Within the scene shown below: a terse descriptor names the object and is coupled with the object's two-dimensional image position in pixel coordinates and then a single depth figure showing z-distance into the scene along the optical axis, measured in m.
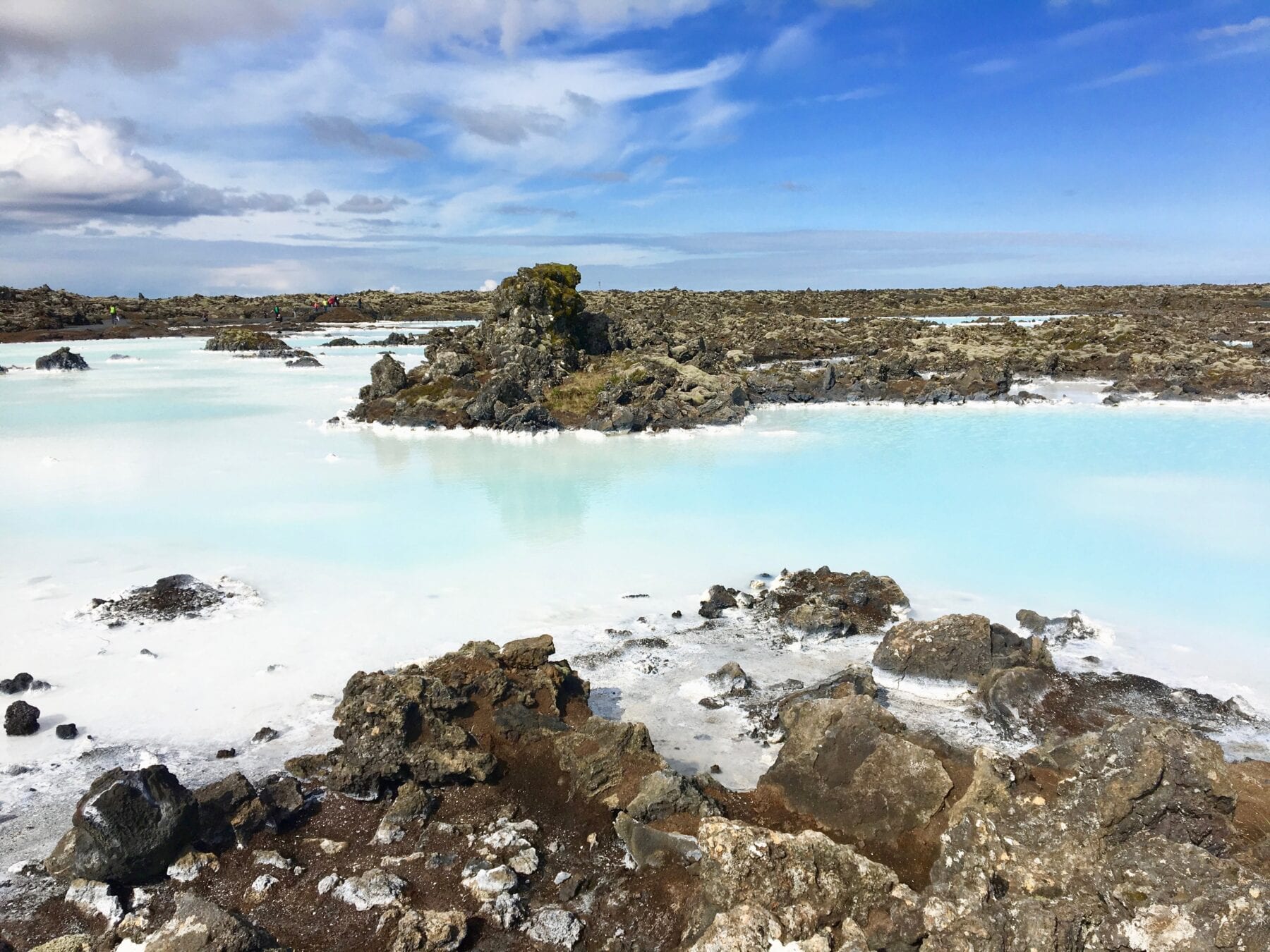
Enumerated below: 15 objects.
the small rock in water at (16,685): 8.60
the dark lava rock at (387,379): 27.98
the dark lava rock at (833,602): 10.23
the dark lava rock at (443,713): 6.93
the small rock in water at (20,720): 7.81
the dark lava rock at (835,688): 8.12
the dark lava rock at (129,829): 5.65
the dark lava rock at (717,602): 10.78
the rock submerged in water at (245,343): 51.15
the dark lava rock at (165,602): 10.71
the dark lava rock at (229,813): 6.20
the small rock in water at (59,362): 41.38
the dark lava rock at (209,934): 4.68
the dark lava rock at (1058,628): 9.96
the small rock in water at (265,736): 7.79
